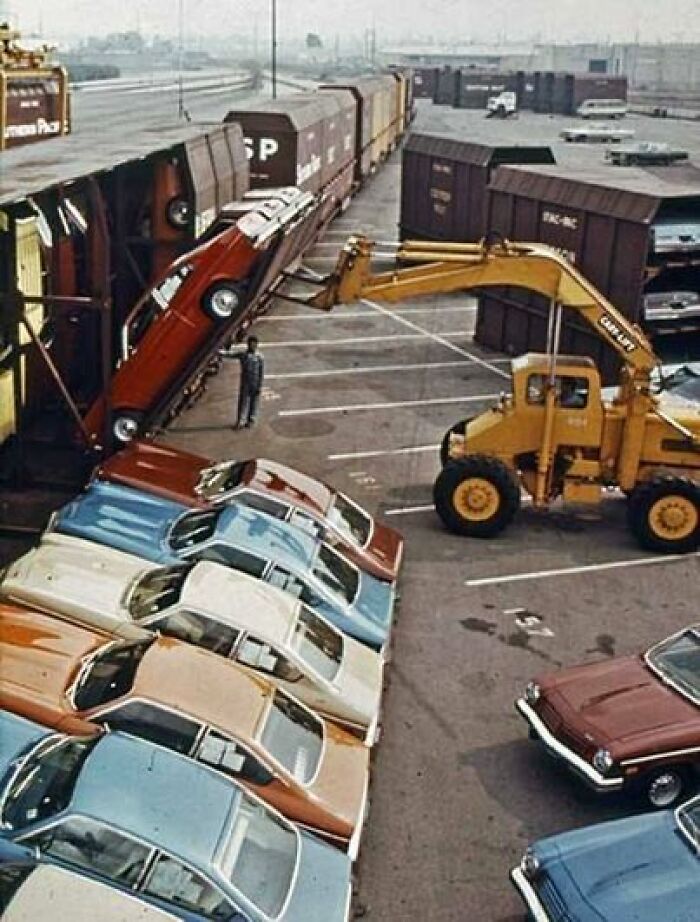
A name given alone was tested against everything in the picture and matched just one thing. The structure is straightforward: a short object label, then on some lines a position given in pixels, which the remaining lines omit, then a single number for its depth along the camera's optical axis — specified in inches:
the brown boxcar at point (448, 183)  1063.0
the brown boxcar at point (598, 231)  747.4
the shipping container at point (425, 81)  3804.1
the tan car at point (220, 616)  360.5
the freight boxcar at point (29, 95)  960.9
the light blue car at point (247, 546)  414.3
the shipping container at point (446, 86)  3560.5
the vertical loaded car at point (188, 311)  561.6
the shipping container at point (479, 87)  3393.2
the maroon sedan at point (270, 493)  469.4
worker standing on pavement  685.9
